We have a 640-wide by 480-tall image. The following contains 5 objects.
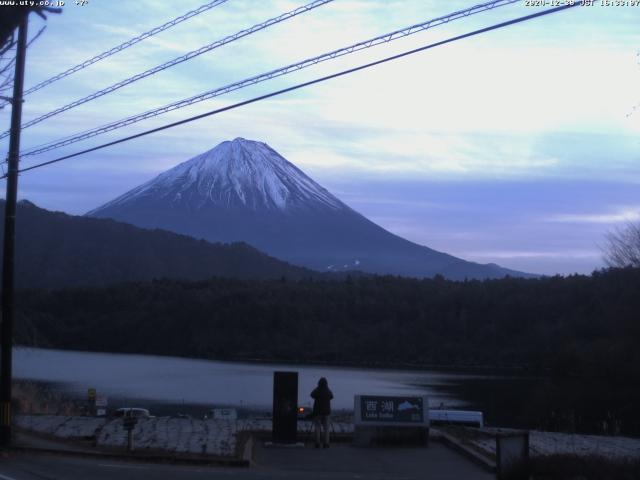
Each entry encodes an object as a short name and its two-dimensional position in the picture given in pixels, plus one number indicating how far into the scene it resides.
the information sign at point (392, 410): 17.84
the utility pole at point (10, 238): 17.86
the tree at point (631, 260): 45.73
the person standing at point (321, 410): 17.44
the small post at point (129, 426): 16.09
